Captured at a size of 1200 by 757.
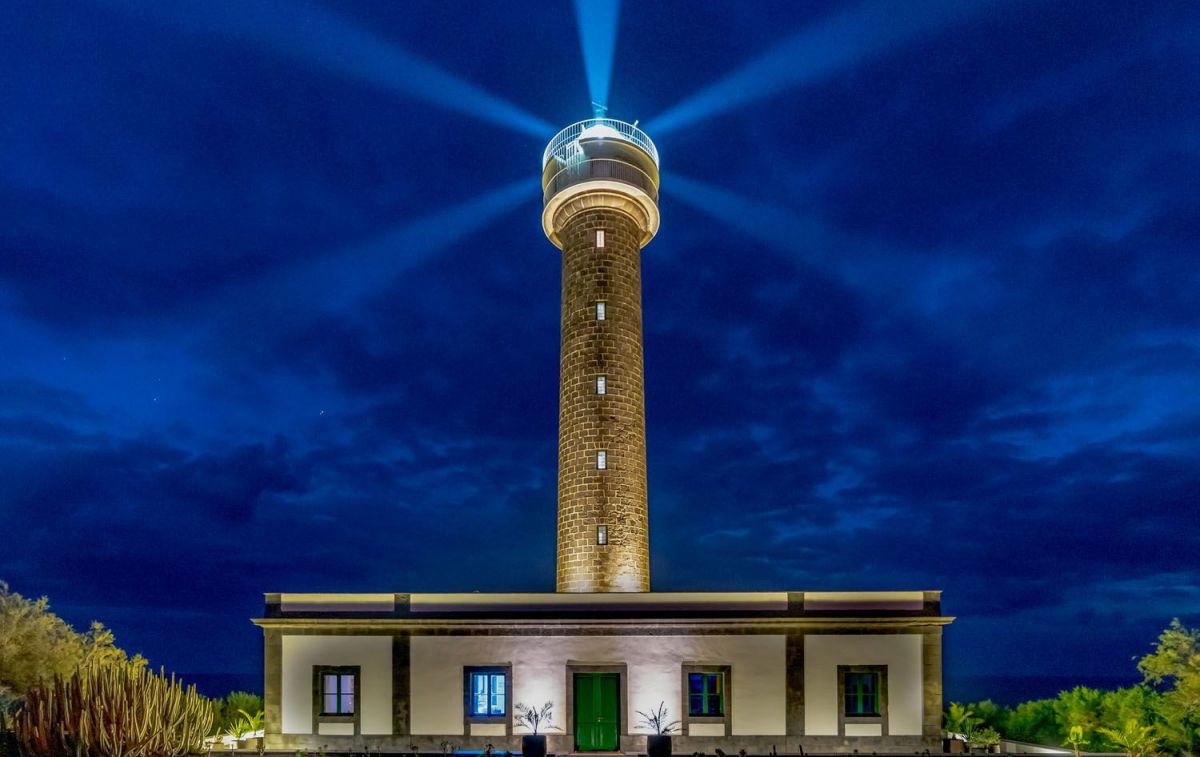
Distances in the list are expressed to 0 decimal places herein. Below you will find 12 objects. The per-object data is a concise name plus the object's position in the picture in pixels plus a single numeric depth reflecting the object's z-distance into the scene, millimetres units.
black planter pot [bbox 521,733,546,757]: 15609
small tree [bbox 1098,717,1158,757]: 15188
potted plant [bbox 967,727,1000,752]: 16781
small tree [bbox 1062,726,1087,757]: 15961
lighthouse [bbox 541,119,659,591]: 19266
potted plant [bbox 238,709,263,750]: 17723
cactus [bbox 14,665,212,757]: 10531
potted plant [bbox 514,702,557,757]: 16891
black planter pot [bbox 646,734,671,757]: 15648
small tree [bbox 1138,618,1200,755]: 16297
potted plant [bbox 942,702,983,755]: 16516
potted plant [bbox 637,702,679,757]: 16875
